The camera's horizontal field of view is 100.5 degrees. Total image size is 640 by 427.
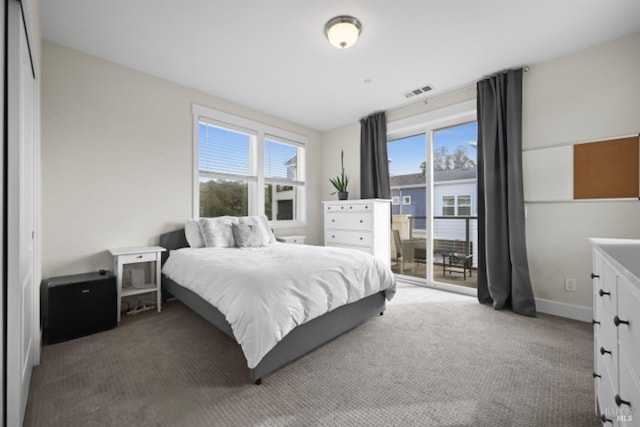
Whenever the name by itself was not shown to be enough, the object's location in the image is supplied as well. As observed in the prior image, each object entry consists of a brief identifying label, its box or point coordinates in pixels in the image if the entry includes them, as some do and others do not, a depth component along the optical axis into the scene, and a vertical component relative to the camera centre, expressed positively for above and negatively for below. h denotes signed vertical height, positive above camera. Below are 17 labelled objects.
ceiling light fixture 2.12 +1.48
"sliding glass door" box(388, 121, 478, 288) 3.59 +0.12
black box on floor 2.11 -0.76
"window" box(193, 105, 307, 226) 3.54 +0.67
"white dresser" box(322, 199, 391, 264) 3.70 -0.20
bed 1.69 -0.87
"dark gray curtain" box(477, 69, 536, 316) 2.83 +0.13
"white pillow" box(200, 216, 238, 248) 3.06 -0.23
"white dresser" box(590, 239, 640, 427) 0.79 -0.44
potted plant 4.21 +0.48
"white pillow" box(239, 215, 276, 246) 3.35 -0.19
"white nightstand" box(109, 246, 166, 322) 2.50 -0.47
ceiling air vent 3.32 +1.55
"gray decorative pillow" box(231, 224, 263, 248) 3.15 -0.28
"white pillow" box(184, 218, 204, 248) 3.07 -0.24
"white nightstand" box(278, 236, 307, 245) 3.98 -0.42
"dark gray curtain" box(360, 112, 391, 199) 4.07 +0.84
